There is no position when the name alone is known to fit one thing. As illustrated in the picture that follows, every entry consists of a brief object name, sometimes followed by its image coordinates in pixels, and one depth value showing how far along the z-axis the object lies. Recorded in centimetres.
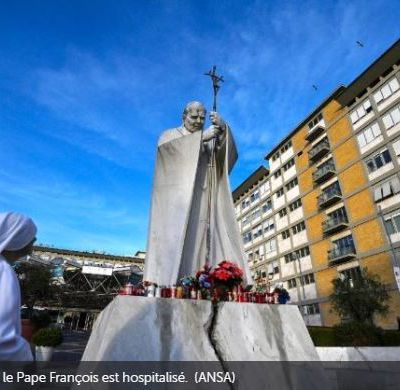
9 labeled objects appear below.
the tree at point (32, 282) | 2887
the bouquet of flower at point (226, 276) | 495
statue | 631
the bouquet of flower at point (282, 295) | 539
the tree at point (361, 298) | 2481
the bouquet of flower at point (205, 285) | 482
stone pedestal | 379
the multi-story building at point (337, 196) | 3150
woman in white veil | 198
